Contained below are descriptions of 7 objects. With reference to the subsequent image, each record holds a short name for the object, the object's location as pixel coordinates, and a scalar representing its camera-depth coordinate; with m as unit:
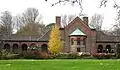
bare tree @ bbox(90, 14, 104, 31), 78.70
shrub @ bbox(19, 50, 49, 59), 33.26
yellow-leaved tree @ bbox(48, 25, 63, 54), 54.10
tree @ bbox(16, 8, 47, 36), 72.41
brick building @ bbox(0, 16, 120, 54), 58.50
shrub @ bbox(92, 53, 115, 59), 35.45
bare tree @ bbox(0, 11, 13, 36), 66.69
